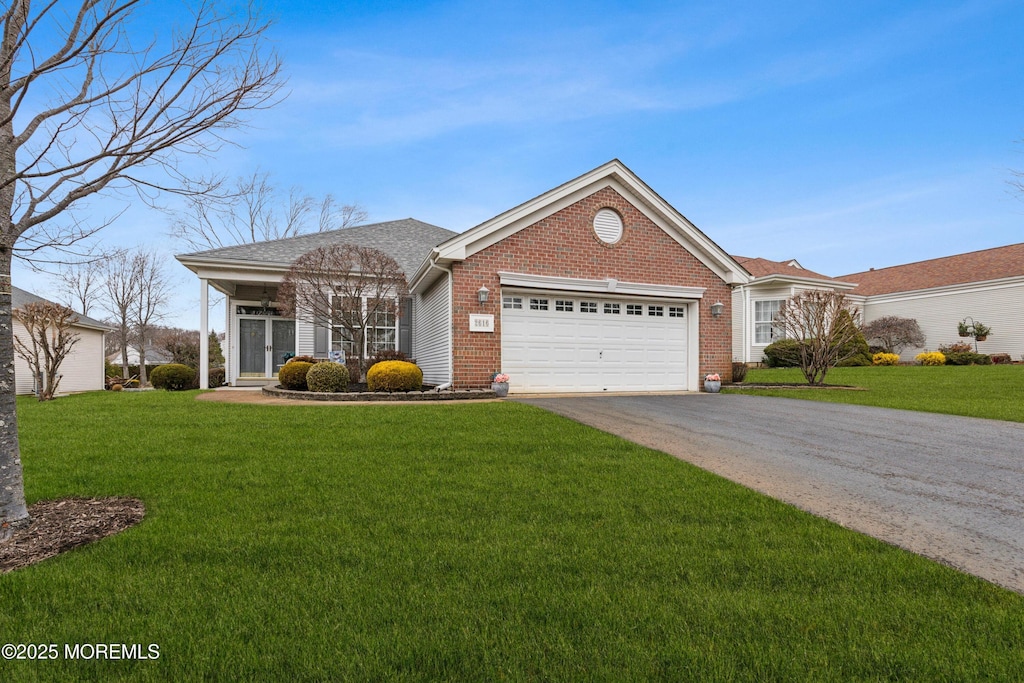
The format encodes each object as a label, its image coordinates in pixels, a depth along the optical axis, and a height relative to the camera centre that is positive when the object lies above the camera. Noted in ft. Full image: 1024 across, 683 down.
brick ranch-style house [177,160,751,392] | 36.91 +4.56
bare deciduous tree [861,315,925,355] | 71.31 +2.39
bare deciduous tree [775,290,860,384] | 44.27 +2.33
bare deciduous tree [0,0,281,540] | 11.10 +5.97
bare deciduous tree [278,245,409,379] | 41.52 +5.85
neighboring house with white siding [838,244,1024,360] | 66.39 +7.48
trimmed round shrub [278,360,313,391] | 40.81 -1.44
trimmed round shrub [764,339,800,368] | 64.28 -0.34
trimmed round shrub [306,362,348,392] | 37.04 -1.54
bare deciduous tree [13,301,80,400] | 46.26 +2.22
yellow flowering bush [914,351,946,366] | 61.82 -1.09
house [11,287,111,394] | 56.75 -0.38
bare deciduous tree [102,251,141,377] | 92.57 +12.51
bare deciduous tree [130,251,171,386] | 94.32 +12.13
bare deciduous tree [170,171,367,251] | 94.07 +26.86
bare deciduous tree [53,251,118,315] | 88.02 +12.13
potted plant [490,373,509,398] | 36.04 -2.10
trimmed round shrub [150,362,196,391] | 53.11 -1.96
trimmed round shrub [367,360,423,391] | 36.63 -1.52
